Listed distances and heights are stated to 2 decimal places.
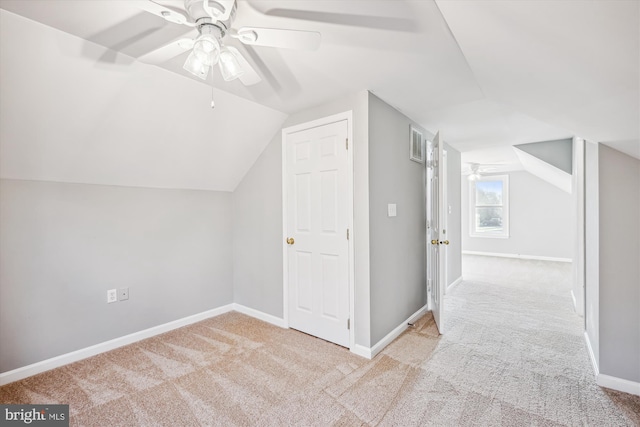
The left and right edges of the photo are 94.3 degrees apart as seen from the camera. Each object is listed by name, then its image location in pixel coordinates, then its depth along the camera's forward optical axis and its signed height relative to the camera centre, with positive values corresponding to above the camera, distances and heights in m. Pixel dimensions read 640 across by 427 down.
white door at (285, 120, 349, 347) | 2.63 -0.19
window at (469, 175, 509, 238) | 7.40 +0.07
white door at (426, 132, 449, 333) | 2.90 -0.23
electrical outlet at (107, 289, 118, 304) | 2.62 -0.73
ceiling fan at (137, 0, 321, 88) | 1.22 +0.79
